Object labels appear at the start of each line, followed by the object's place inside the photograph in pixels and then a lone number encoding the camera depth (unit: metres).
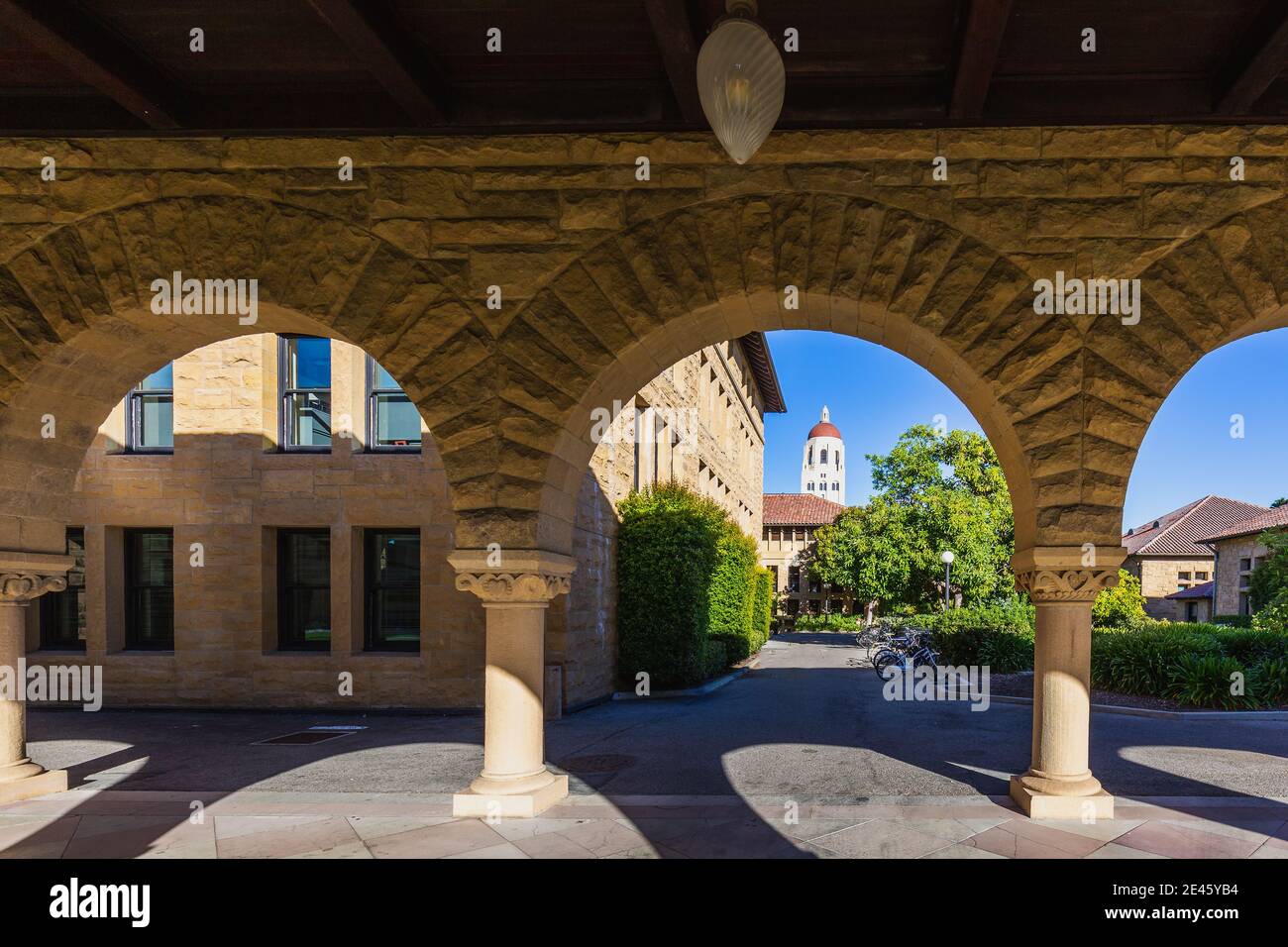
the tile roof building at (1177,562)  43.53
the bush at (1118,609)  23.32
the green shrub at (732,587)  16.62
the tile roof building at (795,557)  53.44
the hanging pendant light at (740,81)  2.86
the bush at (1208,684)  10.64
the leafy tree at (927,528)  30.28
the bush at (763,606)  24.85
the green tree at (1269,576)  19.49
